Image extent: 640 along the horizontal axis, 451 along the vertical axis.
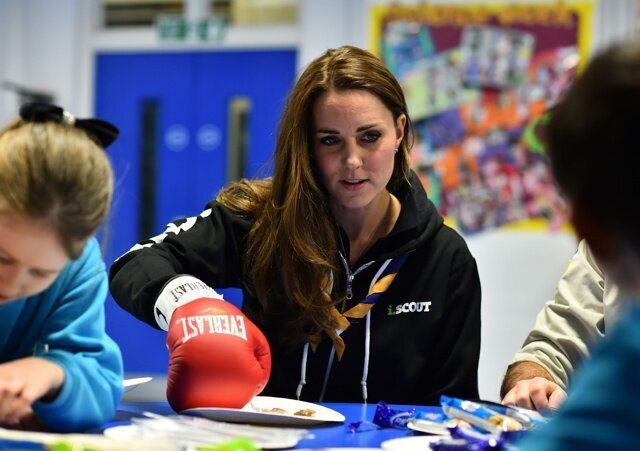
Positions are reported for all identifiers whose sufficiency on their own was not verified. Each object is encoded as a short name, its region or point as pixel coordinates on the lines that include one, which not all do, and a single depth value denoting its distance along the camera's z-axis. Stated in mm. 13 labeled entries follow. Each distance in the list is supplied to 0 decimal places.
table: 2002
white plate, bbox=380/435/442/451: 1970
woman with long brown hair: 2450
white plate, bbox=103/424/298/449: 1911
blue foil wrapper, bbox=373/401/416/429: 2120
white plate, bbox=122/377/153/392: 2213
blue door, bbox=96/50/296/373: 5903
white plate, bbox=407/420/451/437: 2062
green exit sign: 5895
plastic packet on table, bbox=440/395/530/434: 1995
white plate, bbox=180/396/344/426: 2044
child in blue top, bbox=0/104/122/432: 1949
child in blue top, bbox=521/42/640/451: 1527
